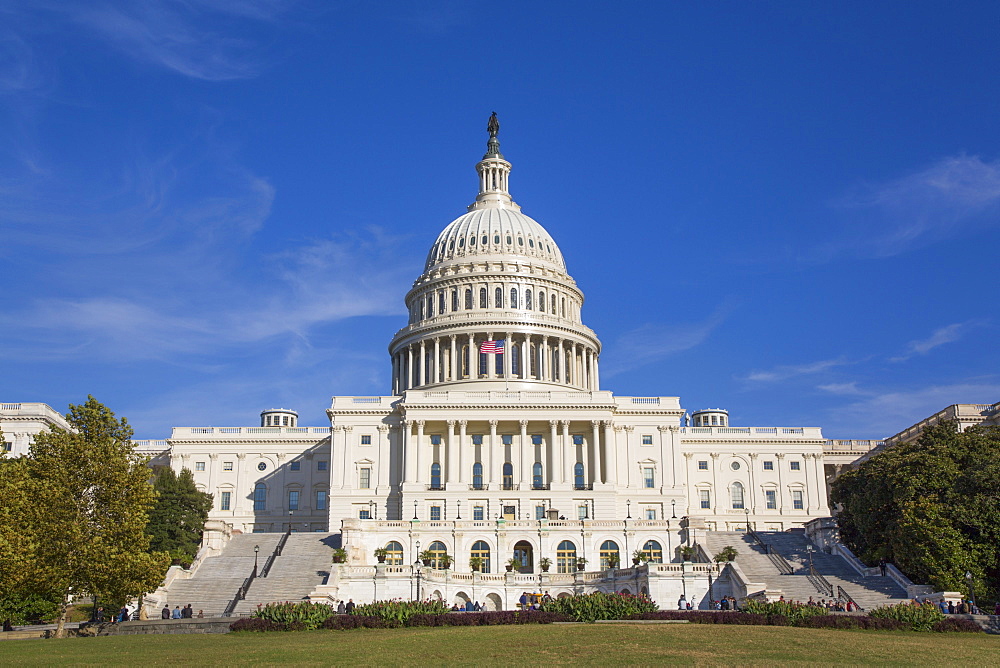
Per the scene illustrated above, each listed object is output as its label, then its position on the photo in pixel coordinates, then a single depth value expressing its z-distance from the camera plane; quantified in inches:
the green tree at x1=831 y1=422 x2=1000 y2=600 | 2364.7
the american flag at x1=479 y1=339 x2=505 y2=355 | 4510.3
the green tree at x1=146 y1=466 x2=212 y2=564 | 3048.7
